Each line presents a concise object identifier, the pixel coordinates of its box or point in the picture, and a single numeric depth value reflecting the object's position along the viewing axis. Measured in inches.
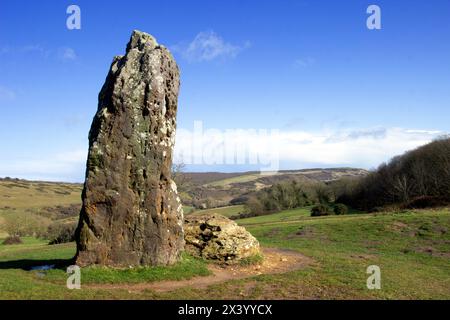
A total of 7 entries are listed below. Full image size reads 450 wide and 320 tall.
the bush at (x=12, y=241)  1908.7
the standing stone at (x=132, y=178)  652.1
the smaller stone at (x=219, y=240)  762.2
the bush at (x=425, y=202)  1796.3
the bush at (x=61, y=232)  1804.9
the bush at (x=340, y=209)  2173.4
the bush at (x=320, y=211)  2154.3
